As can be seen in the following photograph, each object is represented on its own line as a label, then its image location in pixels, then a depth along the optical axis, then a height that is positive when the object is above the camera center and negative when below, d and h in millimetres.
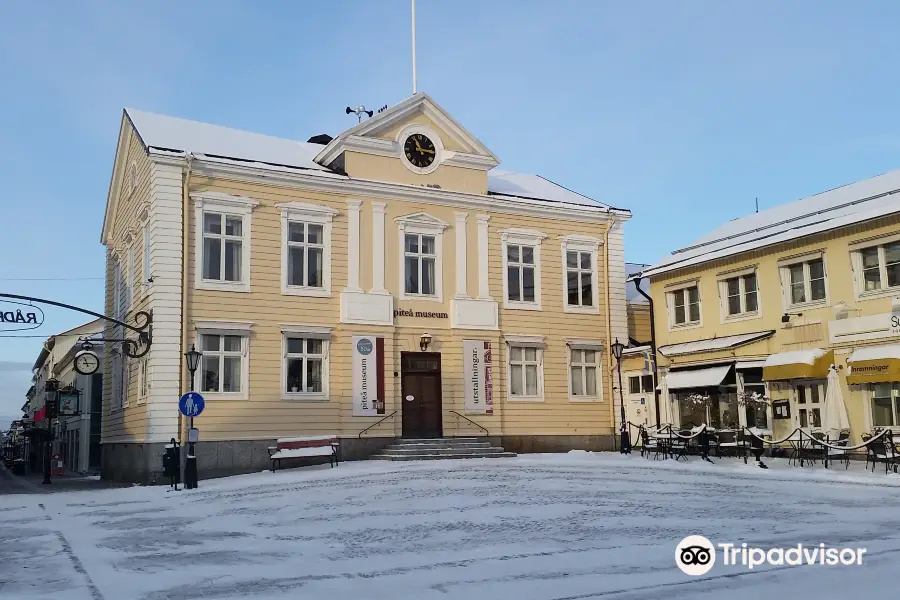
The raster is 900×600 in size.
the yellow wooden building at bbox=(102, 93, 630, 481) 24188 +3583
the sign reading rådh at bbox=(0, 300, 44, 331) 23422 +2620
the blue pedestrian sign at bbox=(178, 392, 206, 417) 19422 +148
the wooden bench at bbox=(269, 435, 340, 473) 23547 -1088
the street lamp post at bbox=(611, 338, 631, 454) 26844 -834
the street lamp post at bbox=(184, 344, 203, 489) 20312 -1396
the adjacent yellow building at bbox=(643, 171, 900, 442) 22641 +2536
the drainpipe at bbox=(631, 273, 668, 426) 29625 +2600
